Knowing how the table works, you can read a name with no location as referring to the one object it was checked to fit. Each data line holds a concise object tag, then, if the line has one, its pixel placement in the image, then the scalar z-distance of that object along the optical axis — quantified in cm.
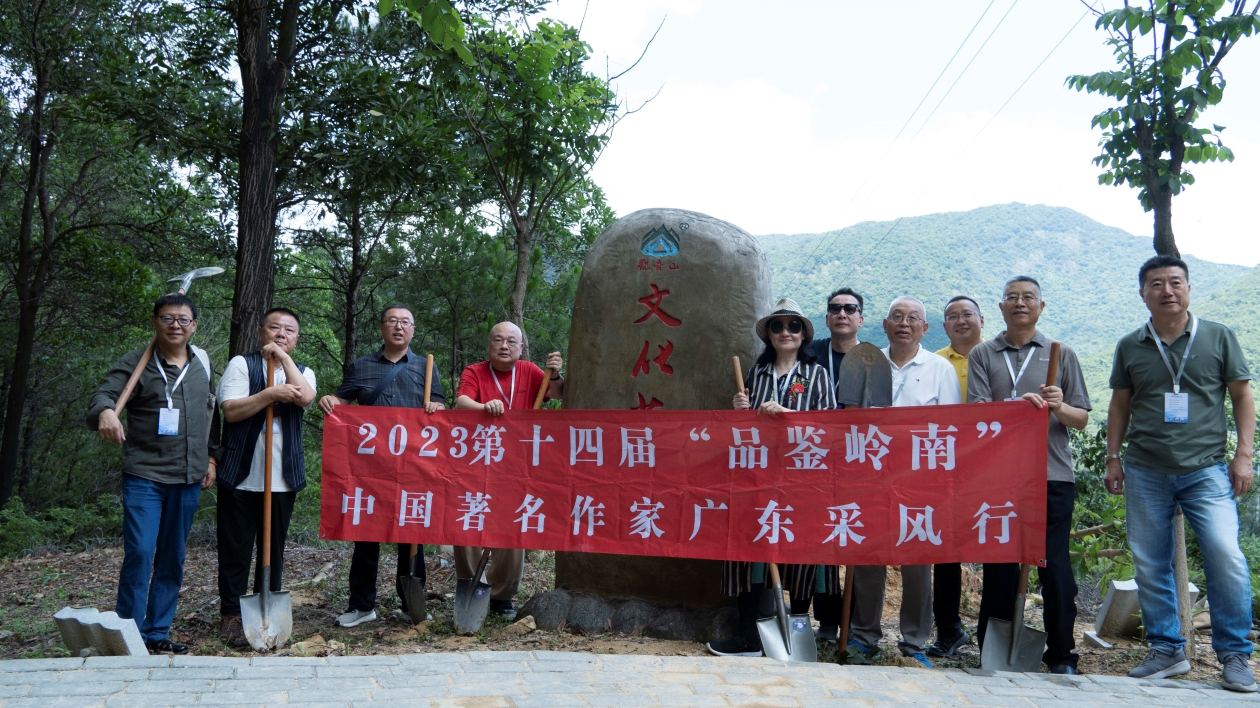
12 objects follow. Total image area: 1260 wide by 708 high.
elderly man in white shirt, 438
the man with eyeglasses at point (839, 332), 464
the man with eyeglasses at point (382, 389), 489
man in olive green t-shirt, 375
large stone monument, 492
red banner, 409
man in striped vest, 440
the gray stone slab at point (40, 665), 343
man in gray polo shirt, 397
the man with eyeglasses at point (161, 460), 404
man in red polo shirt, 500
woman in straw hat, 438
